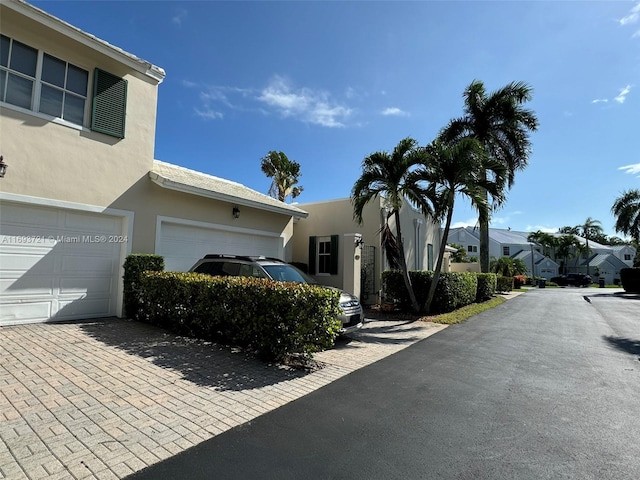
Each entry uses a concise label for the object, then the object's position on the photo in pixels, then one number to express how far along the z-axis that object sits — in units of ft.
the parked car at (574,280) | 147.43
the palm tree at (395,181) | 35.53
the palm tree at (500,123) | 57.82
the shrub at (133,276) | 26.55
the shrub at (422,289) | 39.68
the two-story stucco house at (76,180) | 22.72
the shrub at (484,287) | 55.47
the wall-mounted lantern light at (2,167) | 21.50
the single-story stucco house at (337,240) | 44.98
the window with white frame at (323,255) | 45.37
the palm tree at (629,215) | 102.06
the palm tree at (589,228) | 192.75
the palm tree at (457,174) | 34.30
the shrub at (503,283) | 81.97
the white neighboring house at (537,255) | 180.45
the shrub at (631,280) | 89.30
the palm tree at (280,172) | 93.56
